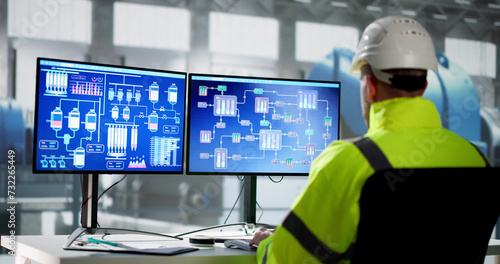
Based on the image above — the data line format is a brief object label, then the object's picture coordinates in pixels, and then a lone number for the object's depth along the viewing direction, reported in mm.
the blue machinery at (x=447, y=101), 5512
